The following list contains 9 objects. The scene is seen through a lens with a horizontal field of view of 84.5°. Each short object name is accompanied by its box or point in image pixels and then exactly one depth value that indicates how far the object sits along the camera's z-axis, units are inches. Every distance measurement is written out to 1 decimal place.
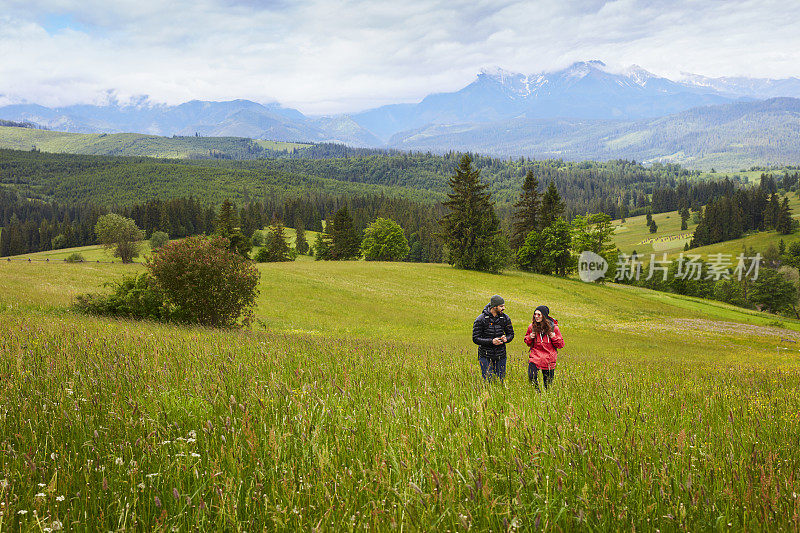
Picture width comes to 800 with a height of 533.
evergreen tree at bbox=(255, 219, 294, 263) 3661.4
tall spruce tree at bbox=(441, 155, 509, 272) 2667.3
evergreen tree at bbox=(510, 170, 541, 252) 3038.9
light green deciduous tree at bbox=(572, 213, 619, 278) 3056.1
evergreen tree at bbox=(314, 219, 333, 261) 3734.3
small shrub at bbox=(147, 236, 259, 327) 716.7
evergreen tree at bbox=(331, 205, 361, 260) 3718.0
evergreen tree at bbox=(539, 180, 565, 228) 3026.6
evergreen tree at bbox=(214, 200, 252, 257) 2802.7
